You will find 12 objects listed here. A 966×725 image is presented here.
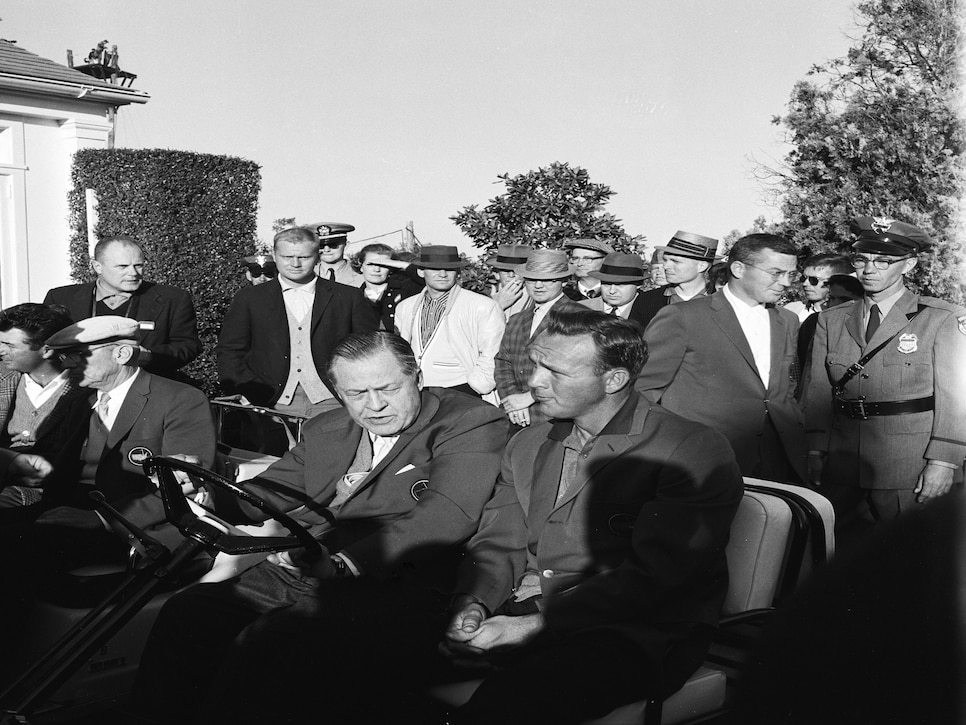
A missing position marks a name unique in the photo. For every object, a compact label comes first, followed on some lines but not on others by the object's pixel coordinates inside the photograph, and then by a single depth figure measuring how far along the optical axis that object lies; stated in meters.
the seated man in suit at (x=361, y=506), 2.97
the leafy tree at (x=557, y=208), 8.72
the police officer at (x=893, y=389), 4.36
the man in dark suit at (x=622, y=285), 6.87
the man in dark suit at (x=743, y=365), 4.63
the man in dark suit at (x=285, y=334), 6.20
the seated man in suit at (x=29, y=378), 4.23
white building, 10.05
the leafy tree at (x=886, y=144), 4.81
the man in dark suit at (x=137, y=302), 5.47
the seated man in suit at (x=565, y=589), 2.50
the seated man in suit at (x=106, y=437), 3.80
